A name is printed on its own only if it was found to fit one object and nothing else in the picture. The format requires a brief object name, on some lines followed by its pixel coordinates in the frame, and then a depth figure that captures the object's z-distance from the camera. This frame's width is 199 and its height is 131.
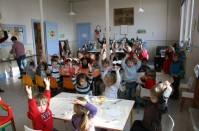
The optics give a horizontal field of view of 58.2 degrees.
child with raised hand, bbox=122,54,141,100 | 3.72
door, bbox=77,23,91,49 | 10.80
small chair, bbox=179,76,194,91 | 3.73
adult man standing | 6.44
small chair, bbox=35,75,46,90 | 4.05
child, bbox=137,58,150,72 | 4.70
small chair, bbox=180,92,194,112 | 3.32
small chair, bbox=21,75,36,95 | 4.25
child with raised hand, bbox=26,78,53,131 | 1.96
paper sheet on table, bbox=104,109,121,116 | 2.02
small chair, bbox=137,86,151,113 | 3.16
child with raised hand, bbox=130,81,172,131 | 1.94
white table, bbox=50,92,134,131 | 1.84
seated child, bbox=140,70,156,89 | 3.25
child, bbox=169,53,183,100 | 4.12
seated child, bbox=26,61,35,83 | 4.65
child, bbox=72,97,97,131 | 1.66
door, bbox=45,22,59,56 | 8.87
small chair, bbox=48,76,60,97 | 3.83
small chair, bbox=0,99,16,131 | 2.39
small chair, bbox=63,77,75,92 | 3.75
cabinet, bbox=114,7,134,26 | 9.73
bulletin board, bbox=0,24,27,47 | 6.81
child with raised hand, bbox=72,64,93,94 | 2.86
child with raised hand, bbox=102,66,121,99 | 2.86
